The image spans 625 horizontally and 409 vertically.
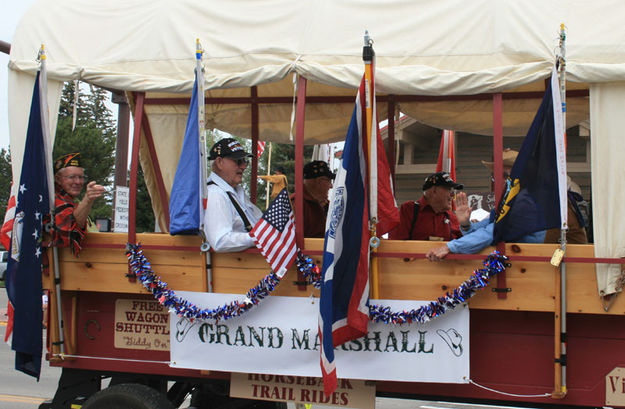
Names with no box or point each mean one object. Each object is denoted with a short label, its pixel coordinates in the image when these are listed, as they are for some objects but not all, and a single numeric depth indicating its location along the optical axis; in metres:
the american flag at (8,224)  4.59
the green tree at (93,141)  18.55
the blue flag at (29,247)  4.37
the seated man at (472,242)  3.83
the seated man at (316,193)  5.88
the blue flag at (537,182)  3.68
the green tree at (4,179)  32.12
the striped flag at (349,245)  3.76
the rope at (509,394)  3.83
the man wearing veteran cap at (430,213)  5.73
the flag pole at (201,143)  4.14
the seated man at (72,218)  4.41
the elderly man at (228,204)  4.17
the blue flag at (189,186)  4.16
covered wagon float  3.78
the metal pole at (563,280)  3.64
